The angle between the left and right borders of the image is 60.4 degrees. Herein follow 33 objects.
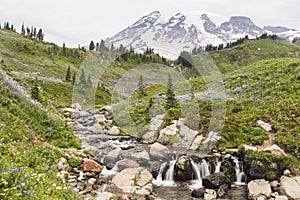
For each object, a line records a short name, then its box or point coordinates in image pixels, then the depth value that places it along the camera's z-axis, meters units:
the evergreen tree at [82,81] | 62.13
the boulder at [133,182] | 13.30
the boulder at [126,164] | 16.66
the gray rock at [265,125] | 21.35
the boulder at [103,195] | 11.29
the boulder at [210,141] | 20.73
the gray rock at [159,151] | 18.55
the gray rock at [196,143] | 21.06
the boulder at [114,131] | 27.75
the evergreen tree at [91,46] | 149.43
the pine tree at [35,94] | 25.41
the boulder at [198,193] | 13.44
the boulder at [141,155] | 18.13
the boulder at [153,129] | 24.25
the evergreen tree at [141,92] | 51.69
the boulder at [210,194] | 13.21
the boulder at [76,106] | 40.61
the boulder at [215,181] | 14.55
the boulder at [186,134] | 22.11
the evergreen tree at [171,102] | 30.10
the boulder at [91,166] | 15.48
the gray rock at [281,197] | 12.48
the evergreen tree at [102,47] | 160.40
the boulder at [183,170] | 15.94
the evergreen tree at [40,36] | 144.00
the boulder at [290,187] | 12.66
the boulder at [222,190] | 13.74
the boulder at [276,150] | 16.72
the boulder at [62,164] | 13.71
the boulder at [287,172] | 15.04
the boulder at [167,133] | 23.25
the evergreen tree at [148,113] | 29.72
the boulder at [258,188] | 13.40
